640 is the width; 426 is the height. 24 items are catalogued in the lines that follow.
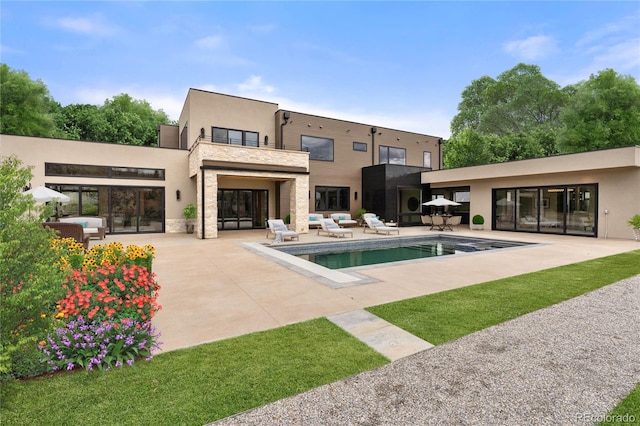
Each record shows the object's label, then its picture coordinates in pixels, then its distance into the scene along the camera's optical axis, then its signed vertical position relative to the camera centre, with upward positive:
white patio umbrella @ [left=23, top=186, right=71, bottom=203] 10.60 +0.55
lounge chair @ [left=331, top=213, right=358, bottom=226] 18.72 -0.58
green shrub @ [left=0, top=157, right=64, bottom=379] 2.38 -0.52
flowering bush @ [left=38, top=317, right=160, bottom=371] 2.84 -1.30
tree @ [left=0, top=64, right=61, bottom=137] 23.80 +8.48
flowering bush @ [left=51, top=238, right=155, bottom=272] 3.95 -0.64
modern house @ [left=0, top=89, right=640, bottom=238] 13.87 +1.63
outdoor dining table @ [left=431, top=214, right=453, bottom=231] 17.53 -0.92
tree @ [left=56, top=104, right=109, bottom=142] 29.12 +8.44
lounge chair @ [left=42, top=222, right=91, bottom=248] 9.64 -0.62
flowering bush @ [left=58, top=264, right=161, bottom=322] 3.05 -0.89
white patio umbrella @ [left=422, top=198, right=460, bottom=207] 17.66 +0.35
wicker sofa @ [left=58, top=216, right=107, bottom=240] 12.72 -0.60
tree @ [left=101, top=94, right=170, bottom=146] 29.67 +8.24
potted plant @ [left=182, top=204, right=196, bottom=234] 16.11 -0.28
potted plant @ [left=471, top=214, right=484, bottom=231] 17.73 -0.82
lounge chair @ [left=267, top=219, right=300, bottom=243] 12.70 -0.95
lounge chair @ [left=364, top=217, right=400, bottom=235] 15.84 -0.97
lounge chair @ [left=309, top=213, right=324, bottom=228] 17.70 -0.63
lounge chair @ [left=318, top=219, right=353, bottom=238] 14.34 -0.99
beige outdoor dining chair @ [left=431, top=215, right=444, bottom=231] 17.56 -0.80
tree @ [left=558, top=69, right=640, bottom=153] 26.77 +8.44
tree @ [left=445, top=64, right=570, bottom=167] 33.00 +13.18
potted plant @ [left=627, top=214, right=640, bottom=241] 12.41 -0.73
